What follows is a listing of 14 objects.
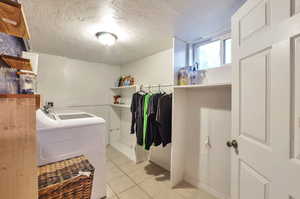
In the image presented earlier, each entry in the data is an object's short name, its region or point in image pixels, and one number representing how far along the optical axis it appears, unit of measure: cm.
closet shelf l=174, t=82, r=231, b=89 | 143
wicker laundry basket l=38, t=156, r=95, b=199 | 93
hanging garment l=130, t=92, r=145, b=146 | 220
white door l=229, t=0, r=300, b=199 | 70
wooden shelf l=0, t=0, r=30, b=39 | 51
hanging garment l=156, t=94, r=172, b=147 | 194
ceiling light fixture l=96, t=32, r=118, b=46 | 182
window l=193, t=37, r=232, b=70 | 178
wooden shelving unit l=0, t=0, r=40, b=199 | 48
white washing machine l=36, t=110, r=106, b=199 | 126
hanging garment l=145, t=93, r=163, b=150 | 204
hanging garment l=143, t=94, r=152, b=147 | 208
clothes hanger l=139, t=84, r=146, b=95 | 265
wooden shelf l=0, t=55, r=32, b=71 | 58
